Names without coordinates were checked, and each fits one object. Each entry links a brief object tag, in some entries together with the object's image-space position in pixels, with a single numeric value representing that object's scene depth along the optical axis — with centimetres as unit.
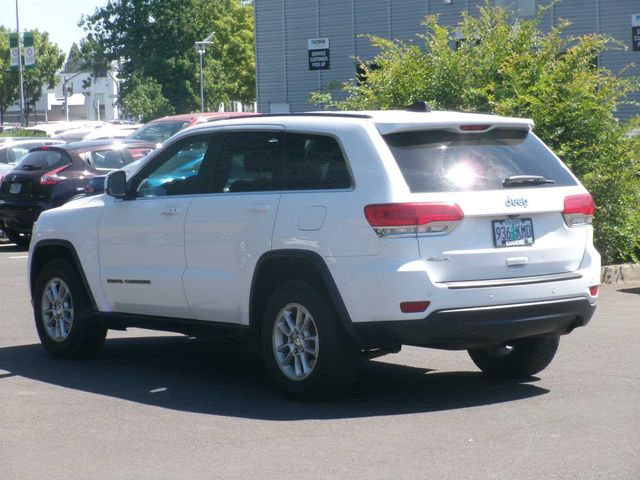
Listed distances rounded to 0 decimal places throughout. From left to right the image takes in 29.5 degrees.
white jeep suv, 711
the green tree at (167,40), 7250
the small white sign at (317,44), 4356
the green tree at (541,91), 1443
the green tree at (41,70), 8825
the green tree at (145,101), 6700
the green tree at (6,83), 8594
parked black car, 1927
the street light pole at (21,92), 6175
